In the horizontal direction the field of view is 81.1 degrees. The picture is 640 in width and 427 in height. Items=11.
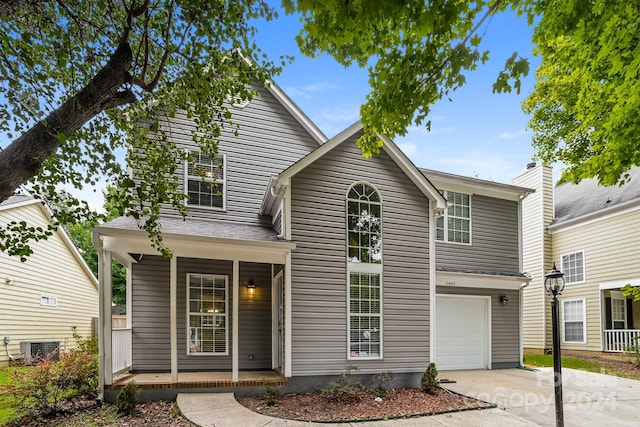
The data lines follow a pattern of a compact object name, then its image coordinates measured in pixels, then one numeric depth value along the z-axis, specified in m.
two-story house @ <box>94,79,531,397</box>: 7.51
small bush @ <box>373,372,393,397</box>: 7.72
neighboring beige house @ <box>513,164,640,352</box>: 13.03
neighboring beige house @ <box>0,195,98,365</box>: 11.83
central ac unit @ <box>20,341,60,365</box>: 12.23
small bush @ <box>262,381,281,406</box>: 6.79
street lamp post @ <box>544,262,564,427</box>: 5.33
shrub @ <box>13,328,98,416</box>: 6.13
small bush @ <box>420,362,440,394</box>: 7.82
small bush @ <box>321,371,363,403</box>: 7.07
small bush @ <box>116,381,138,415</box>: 6.16
